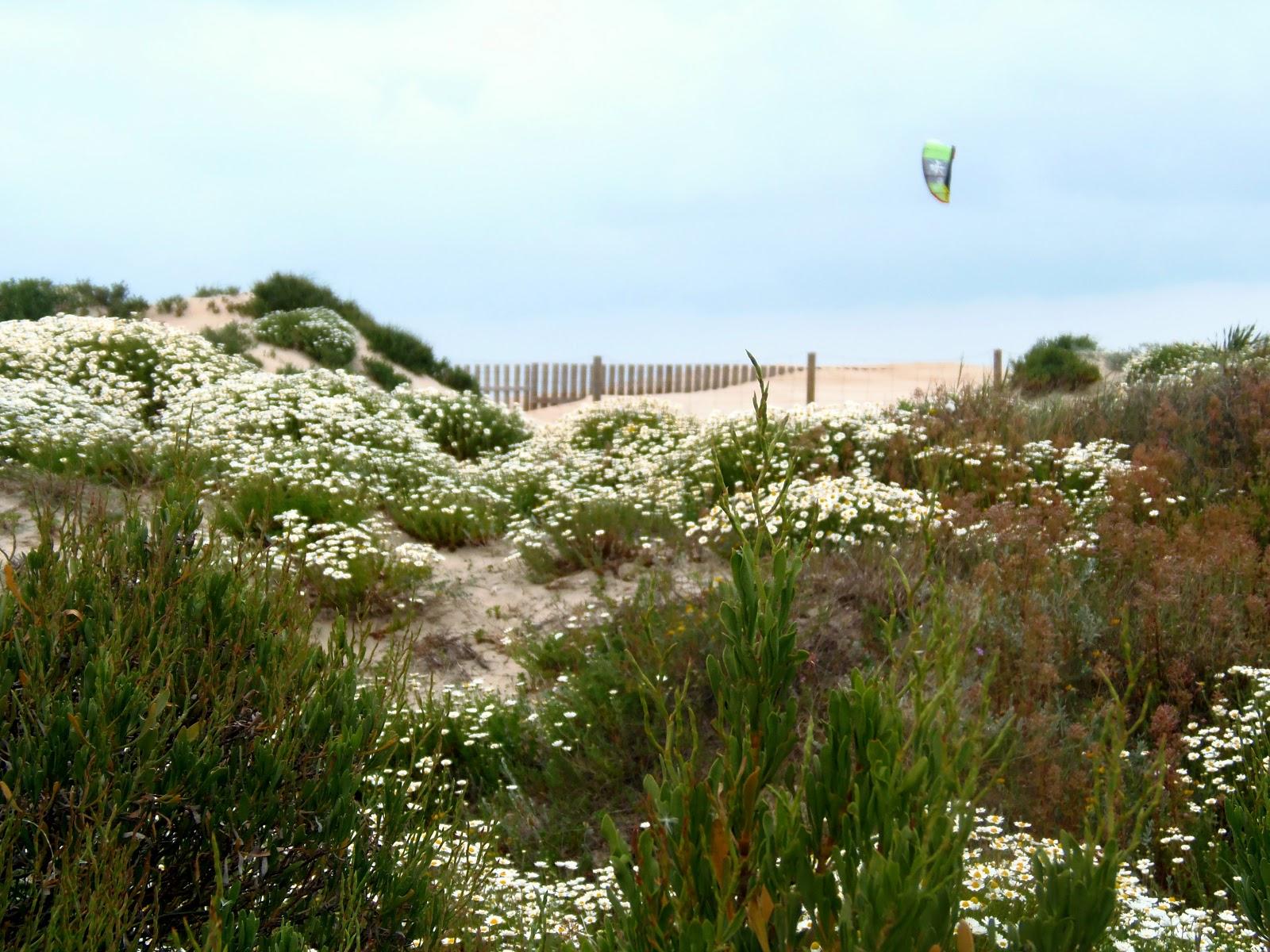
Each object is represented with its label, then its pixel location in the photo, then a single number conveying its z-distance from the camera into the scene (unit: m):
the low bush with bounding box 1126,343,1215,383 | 13.67
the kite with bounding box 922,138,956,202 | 20.27
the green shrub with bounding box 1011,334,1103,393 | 20.50
